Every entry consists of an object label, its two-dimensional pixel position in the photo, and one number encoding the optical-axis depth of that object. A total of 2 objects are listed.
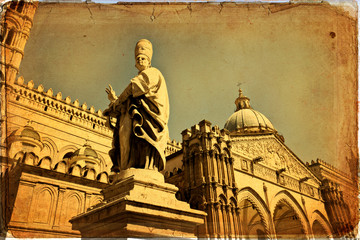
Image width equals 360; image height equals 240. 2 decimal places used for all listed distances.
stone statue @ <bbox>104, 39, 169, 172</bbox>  4.04
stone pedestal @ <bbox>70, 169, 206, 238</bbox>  3.30
